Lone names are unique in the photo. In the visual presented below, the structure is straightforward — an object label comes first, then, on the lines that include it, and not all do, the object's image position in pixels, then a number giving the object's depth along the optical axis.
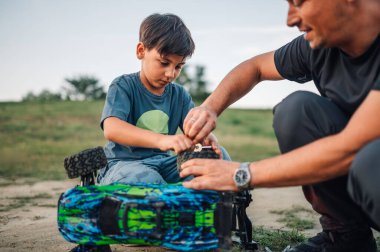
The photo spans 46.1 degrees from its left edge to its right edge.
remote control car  2.29
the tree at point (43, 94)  53.53
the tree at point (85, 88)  42.08
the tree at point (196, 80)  44.78
